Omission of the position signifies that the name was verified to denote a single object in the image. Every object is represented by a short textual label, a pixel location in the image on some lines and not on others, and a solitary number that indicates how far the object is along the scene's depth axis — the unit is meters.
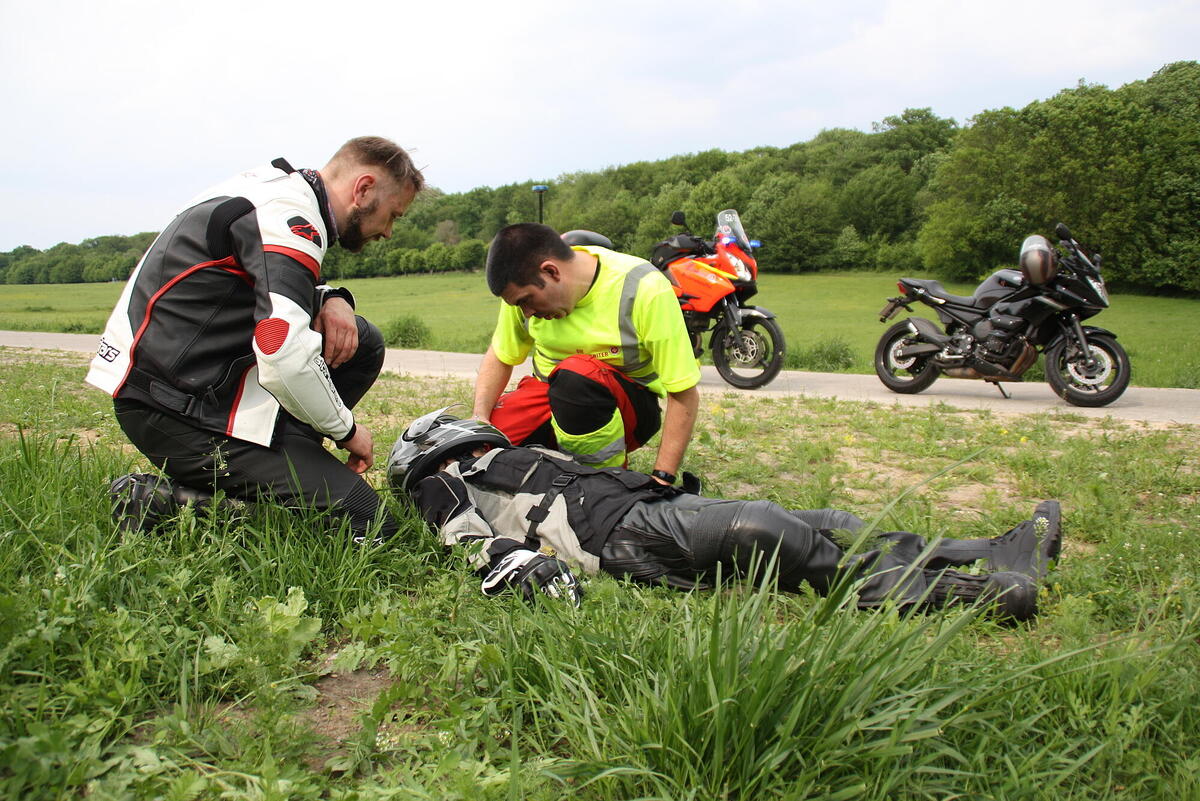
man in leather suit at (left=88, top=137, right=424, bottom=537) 2.44
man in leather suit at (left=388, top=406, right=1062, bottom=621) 2.27
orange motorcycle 8.12
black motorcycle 6.69
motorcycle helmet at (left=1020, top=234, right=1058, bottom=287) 6.85
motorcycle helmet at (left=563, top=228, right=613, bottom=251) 4.57
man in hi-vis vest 3.30
